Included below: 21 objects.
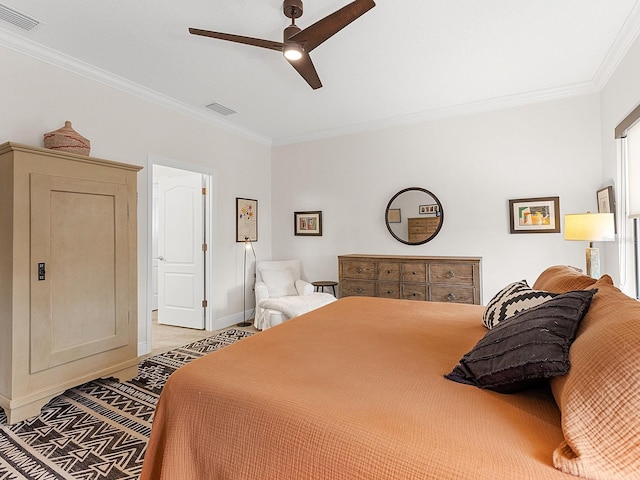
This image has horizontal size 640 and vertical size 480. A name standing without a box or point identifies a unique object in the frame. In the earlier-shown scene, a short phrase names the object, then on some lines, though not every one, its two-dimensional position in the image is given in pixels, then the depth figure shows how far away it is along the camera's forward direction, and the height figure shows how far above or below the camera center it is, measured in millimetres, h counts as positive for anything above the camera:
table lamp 2664 +77
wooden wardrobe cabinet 2293 -203
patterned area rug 1811 -1183
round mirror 4223 +336
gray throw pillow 1024 -353
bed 794 -507
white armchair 4371 -553
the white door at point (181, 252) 4574 -94
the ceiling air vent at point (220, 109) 4012 +1661
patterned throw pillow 1555 -303
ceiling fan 1951 +1308
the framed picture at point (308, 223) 5008 +307
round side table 4599 -567
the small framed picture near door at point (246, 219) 4836 +367
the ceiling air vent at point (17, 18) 2338 +1648
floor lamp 4938 -527
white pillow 4680 -539
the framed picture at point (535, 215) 3647 +278
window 2559 +273
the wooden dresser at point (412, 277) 3572 -403
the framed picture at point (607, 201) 3047 +359
